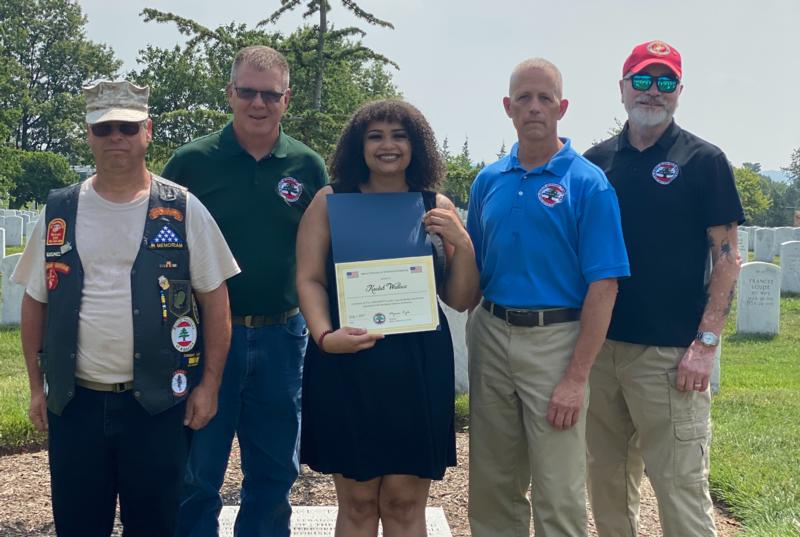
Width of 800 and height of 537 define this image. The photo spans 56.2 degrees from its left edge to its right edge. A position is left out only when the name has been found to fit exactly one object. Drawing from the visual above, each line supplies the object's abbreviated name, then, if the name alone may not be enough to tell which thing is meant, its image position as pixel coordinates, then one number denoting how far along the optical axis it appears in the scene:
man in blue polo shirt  3.06
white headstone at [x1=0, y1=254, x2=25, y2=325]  10.53
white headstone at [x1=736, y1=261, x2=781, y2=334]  11.28
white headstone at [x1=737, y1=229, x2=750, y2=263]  17.73
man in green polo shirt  3.55
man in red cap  3.38
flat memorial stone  4.22
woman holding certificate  3.00
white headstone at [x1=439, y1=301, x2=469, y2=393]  7.02
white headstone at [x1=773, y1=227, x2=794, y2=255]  22.75
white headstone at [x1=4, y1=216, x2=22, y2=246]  23.81
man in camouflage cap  2.78
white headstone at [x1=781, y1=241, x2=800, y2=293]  16.06
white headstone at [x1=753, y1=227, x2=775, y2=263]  22.53
